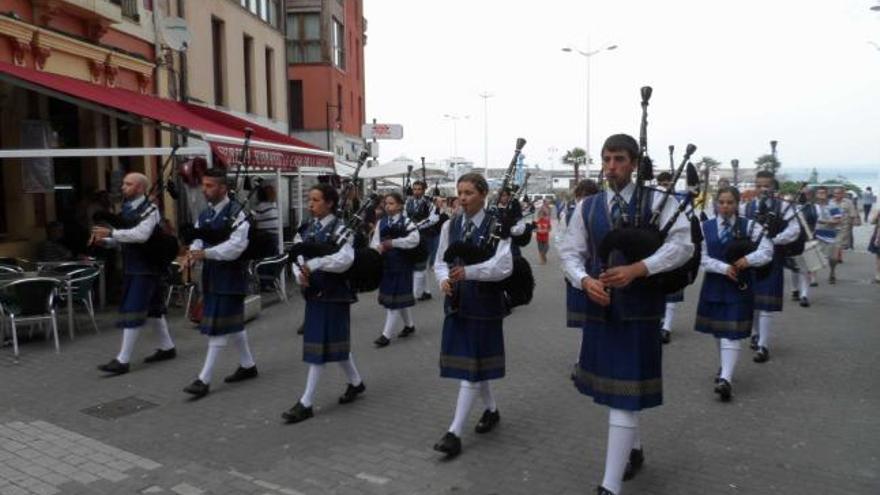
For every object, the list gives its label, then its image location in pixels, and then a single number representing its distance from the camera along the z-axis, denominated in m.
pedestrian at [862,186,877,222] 30.39
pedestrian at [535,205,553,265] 17.53
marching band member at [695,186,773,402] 6.21
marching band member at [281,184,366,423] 5.73
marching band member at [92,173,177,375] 7.08
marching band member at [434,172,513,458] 4.96
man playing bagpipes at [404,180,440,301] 11.92
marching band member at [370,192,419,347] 8.66
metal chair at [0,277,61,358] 7.66
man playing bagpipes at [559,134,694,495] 4.04
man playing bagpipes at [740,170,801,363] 7.59
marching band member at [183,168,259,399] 6.44
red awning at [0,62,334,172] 9.29
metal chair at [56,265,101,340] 8.41
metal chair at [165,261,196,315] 10.26
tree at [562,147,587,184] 68.91
